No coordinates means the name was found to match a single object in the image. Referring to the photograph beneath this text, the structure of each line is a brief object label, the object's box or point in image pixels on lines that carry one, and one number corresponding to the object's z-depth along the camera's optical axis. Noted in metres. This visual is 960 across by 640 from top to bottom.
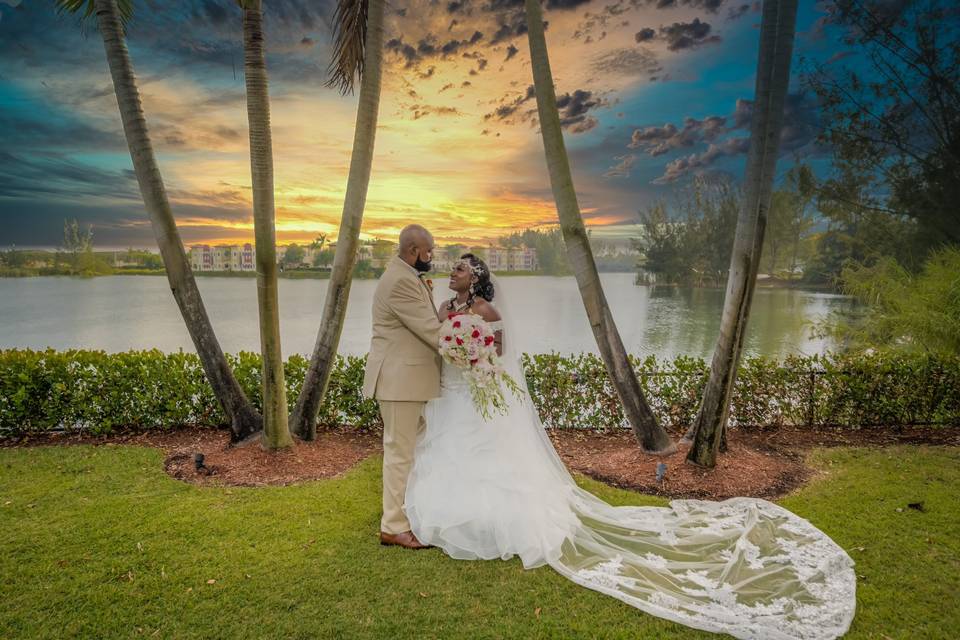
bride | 3.15
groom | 3.81
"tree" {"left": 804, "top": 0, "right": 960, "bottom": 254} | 10.83
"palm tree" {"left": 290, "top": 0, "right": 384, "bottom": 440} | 5.90
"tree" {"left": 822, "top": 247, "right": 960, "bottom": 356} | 8.14
